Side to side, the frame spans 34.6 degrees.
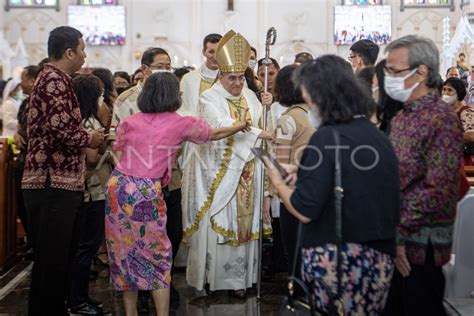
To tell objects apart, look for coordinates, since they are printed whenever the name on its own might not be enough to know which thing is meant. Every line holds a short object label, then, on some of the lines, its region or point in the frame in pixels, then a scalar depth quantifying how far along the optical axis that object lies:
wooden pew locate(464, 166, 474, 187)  6.26
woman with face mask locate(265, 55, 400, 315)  2.80
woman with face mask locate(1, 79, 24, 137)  8.02
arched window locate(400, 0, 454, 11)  20.83
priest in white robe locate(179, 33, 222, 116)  5.91
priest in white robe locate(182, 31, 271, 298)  5.54
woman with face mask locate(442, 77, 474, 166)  7.01
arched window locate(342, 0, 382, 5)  20.94
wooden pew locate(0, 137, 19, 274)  6.36
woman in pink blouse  4.39
